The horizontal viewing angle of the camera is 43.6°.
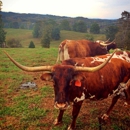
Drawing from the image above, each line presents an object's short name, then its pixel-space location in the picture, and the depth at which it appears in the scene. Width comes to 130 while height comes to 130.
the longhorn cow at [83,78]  3.78
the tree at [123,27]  41.58
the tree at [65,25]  102.88
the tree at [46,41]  49.90
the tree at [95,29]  89.81
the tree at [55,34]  78.44
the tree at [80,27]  97.81
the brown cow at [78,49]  9.10
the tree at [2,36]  39.92
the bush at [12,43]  47.20
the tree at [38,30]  85.12
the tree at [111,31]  58.03
